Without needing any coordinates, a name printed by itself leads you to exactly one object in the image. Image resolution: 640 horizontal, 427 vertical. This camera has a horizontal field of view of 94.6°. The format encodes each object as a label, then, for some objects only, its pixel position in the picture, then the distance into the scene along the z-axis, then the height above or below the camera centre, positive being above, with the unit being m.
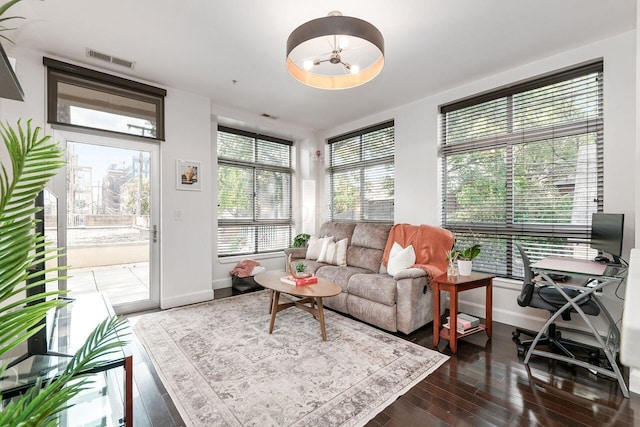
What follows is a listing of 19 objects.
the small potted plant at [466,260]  2.87 -0.48
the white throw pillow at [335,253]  4.14 -0.61
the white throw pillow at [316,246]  4.40 -0.54
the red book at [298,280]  3.03 -0.74
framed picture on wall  3.81 +0.46
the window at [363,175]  4.61 +0.61
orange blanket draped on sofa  3.35 -0.40
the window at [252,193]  4.77 +0.31
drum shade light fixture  1.91 +1.20
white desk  2.08 -0.63
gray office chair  2.37 -0.78
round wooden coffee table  2.78 -0.77
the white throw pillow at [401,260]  3.34 -0.56
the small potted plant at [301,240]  5.00 -0.51
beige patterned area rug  1.84 -1.23
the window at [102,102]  3.00 +1.20
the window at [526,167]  2.84 +0.48
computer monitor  2.26 -0.18
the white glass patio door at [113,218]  3.23 -0.09
